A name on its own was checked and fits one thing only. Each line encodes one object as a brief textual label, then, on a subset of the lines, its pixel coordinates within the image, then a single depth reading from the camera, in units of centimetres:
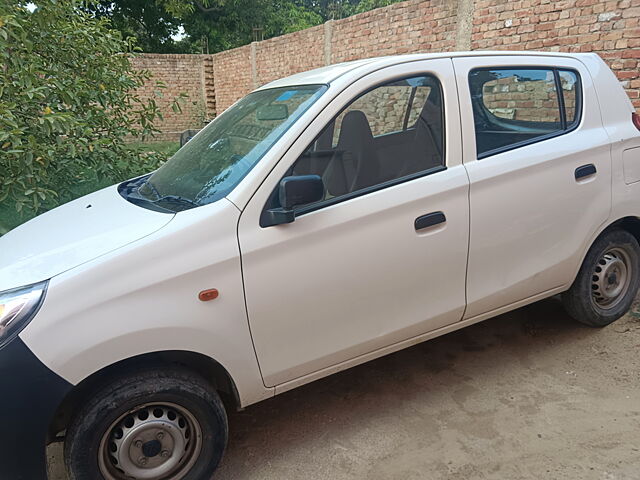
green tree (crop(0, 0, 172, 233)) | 413
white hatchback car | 200
